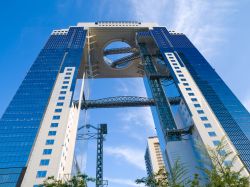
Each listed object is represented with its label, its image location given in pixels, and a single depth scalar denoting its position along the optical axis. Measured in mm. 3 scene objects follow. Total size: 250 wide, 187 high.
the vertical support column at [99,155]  67638
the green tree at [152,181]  20750
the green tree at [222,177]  13906
